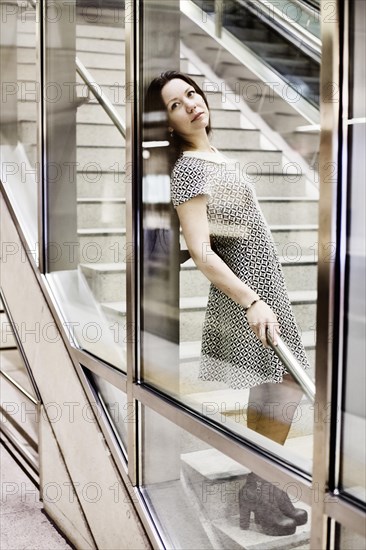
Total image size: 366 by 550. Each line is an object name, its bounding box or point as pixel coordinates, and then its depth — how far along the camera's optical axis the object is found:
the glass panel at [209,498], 1.33
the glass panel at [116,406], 1.98
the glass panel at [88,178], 1.95
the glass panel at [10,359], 3.36
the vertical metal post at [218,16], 1.70
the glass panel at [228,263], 1.30
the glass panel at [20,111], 2.59
